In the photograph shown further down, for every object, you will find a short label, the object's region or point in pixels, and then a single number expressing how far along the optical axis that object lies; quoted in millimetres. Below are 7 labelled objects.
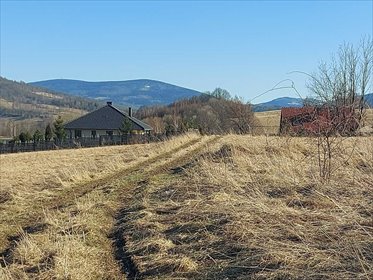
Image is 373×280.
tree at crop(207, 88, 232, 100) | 99250
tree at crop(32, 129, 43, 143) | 57619
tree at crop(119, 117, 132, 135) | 63000
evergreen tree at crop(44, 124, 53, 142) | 62300
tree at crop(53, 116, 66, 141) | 64688
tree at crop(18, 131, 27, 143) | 56781
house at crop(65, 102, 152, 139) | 78312
